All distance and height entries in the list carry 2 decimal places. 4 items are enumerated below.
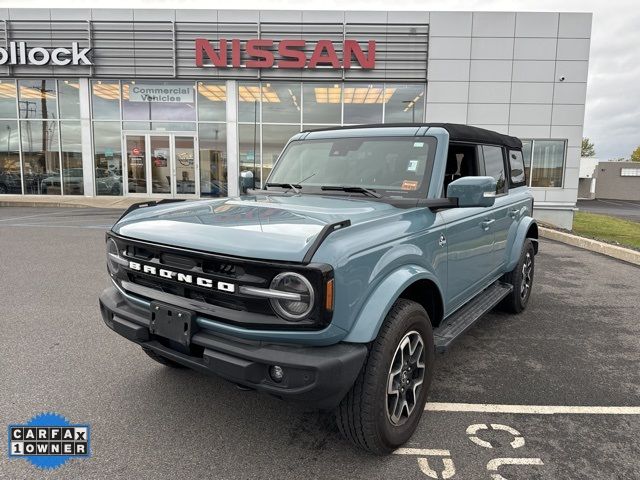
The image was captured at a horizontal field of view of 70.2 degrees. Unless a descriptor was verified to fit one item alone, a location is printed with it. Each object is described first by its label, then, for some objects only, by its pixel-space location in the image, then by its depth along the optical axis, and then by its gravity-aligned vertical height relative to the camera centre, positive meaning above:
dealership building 16.58 +3.32
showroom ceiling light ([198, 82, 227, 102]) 17.95 +3.13
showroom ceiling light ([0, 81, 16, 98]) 18.61 +3.16
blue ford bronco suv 2.15 -0.55
